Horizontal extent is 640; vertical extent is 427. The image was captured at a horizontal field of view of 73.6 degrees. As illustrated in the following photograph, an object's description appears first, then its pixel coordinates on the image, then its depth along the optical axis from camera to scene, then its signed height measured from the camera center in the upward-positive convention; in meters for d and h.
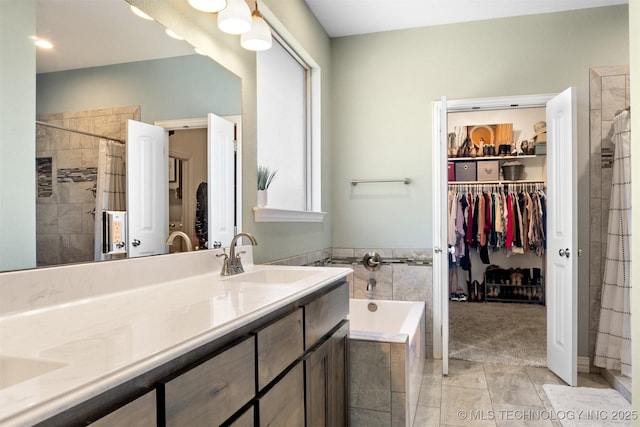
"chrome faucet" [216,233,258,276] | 1.85 -0.24
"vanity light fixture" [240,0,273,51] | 2.04 +0.83
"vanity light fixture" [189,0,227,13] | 1.68 +0.81
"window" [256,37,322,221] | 2.72 +0.57
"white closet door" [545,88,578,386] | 2.91 -0.20
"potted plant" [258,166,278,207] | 2.46 +0.15
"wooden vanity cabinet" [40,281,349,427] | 0.74 -0.40
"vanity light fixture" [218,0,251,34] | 1.82 +0.82
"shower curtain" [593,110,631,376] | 2.84 -0.42
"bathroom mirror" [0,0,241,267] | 1.15 +0.36
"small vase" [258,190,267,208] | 2.45 +0.06
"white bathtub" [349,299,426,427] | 2.22 -0.89
